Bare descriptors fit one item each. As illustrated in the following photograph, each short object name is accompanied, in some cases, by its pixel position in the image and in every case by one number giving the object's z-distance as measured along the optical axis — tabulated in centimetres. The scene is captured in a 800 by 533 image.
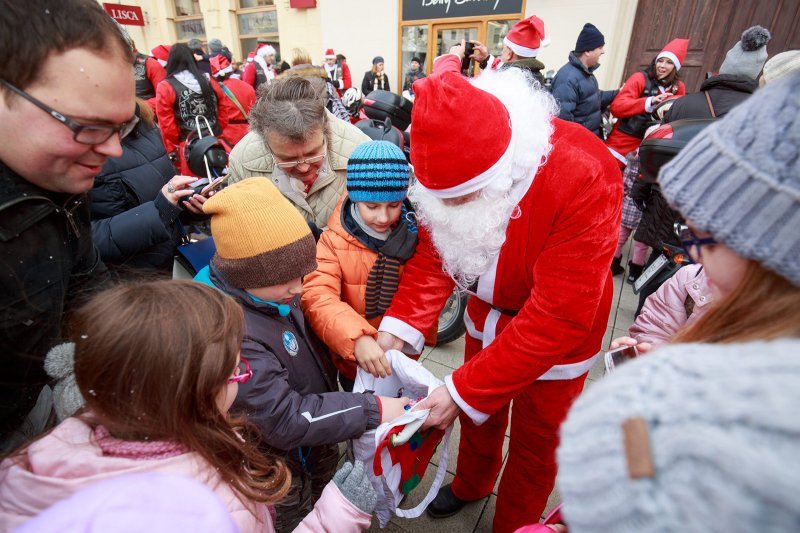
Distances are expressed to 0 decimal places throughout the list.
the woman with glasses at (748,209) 54
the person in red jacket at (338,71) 962
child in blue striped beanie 171
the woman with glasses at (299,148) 210
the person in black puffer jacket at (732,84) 307
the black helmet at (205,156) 237
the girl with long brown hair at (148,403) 82
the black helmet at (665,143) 221
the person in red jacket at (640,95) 457
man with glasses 93
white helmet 626
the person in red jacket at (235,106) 472
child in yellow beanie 135
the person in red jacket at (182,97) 430
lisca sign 1412
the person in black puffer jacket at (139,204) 190
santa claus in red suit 125
